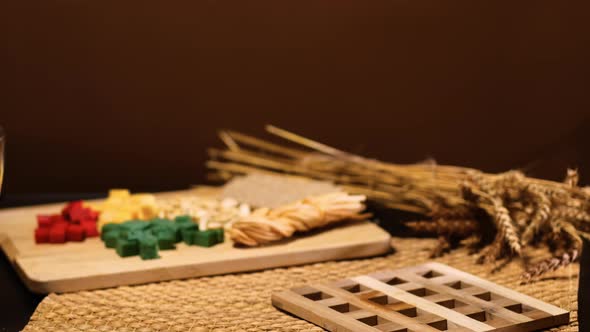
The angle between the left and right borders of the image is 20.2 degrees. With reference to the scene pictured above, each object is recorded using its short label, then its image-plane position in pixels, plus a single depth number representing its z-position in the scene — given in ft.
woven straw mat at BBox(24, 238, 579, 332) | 4.73
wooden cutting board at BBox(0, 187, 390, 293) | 5.04
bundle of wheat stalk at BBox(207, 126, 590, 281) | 5.17
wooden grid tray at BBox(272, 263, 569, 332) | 4.60
